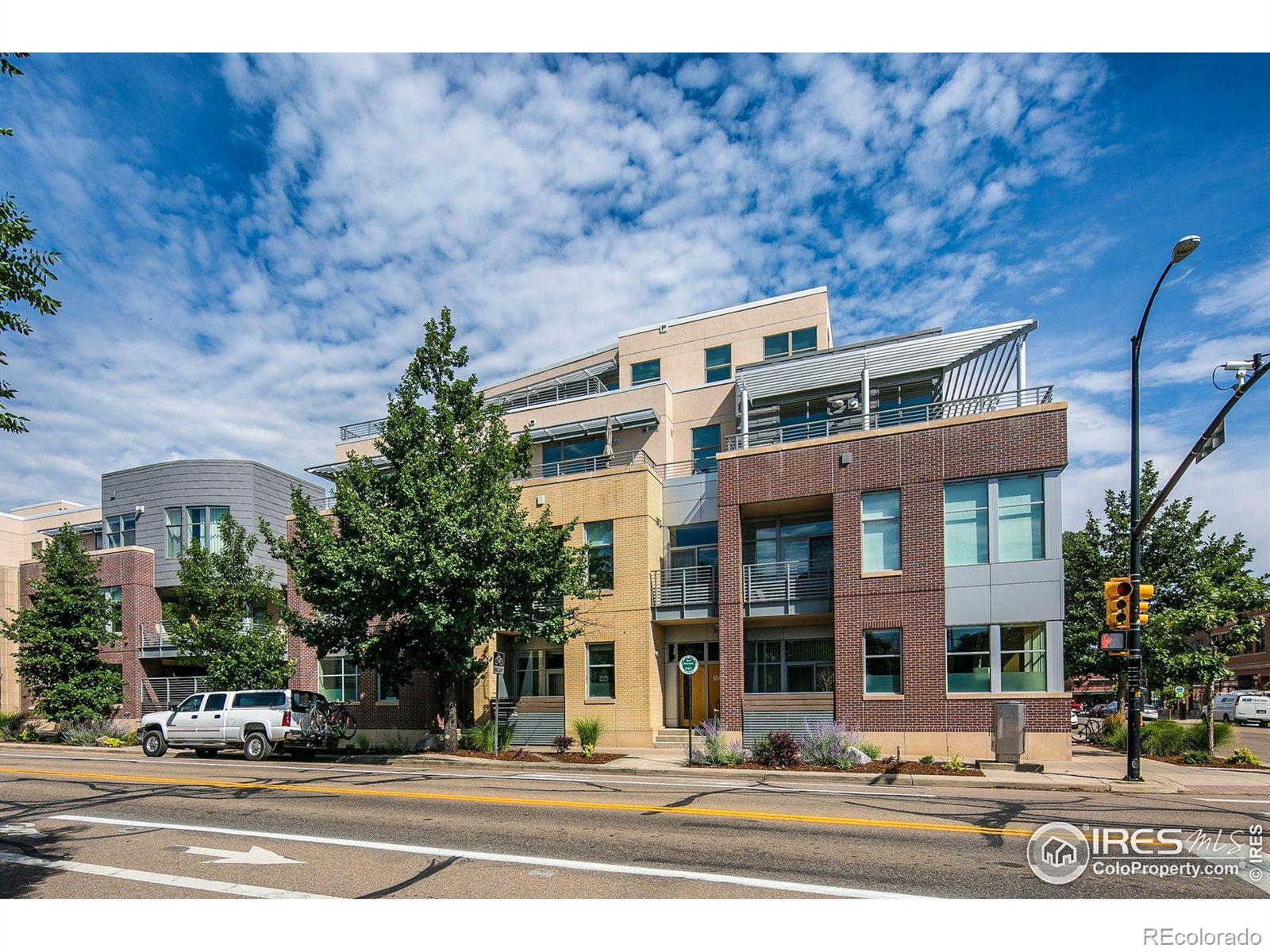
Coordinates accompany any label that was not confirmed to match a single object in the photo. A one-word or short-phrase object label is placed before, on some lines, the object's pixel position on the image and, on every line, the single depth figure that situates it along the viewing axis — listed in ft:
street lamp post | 53.36
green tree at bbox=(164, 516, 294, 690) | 90.22
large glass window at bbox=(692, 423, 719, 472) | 95.50
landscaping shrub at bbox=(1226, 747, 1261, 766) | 65.92
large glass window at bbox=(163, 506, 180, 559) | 120.06
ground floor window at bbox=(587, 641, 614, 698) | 83.46
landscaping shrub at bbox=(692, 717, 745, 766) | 62.03
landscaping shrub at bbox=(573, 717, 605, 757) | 70.54
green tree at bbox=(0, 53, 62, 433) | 25.02
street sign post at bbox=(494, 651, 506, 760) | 68.18
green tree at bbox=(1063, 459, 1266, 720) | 73.51
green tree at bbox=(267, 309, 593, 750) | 66.08
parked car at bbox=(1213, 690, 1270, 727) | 149.79
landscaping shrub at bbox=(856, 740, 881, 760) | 61.82
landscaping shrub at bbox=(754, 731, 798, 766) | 60.44
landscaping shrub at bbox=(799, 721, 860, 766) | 59.21
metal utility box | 61.46
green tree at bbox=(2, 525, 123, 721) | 103.09
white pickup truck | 71.46
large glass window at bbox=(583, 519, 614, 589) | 81.97
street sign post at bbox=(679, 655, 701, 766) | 60.70
